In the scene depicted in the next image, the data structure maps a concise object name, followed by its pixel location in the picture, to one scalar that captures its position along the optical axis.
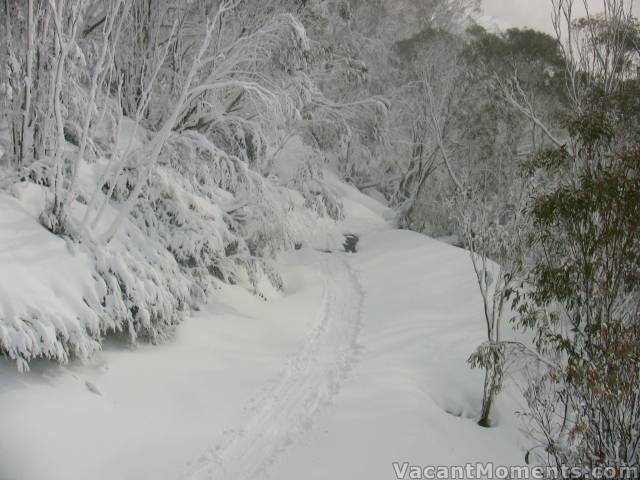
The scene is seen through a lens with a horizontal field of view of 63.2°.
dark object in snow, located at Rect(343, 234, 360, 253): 19.02
